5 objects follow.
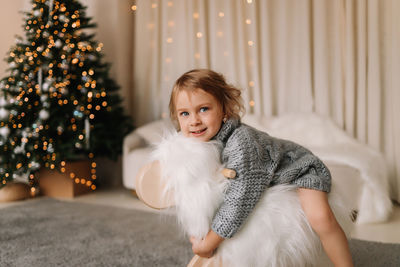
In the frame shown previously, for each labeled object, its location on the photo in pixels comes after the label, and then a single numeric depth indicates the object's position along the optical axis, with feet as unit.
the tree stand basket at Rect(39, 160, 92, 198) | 9.07
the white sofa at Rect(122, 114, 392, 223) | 6.44
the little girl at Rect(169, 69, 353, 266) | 3.20
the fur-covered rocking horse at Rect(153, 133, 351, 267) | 3.16
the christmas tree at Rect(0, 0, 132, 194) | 8.26
